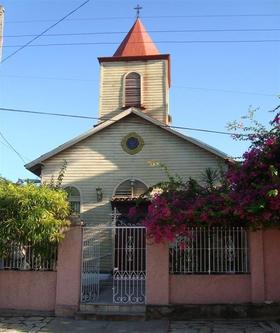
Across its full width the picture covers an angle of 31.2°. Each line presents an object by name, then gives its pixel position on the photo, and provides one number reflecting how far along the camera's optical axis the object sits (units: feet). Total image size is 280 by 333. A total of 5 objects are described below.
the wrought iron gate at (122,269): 36.47
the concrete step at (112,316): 34.99
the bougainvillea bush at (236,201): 33.50
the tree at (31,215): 35.24
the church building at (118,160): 61.31
